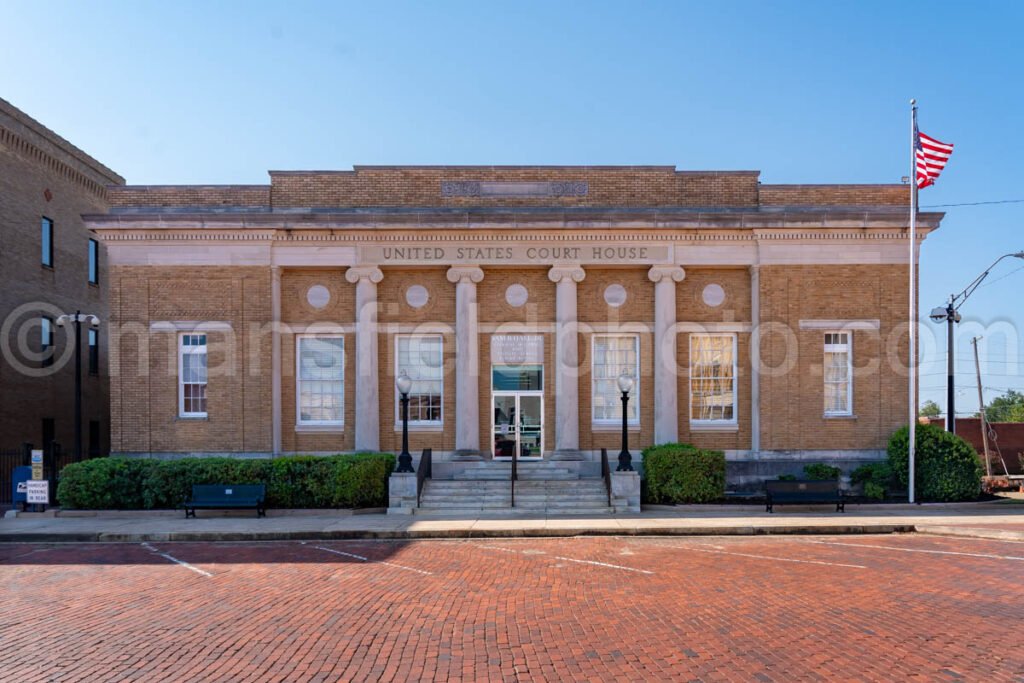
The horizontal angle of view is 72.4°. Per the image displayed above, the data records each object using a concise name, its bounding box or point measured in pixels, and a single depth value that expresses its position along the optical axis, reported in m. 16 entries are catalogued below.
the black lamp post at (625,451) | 18.31
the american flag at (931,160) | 18.56
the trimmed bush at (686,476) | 18.50
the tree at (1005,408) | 51.19
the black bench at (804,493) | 17.94
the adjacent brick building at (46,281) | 25.09
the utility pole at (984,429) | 25.61
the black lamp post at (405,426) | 18.31
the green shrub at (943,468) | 19.00
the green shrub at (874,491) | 19.31
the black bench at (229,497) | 17.53
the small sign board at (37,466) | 18.20
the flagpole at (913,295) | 18.77
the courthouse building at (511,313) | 20.89
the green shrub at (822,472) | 19.73
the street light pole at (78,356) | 19.75
